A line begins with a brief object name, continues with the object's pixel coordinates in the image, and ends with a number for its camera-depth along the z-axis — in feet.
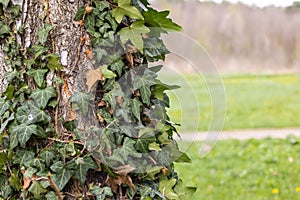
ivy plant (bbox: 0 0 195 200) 5.83
